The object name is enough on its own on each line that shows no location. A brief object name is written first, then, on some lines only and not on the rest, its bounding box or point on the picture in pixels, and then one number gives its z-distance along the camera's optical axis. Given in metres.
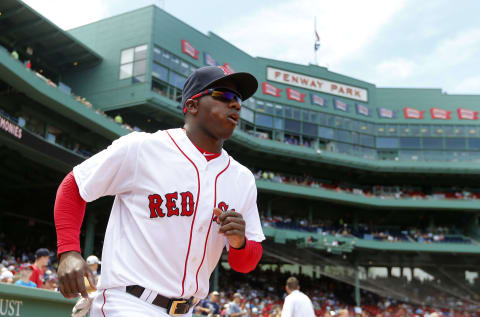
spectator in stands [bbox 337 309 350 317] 8.97
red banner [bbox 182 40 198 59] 33.81
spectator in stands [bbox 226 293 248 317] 11.57
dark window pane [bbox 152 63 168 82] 31.61
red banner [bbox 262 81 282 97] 39.34
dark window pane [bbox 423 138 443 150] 42.16
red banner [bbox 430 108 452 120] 43.19
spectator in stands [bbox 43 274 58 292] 8.18
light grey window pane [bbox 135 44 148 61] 31.64
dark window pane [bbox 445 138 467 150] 42.09
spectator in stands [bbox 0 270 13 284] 8.52
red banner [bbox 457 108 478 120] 43.09
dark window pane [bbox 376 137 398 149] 41.94
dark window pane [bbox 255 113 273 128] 38.56
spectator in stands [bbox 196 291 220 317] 12.29
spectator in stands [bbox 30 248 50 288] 7.21
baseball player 2.40
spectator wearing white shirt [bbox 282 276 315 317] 7.33
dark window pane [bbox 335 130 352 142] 41.09
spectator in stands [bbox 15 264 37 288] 6.74
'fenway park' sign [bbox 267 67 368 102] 40.62
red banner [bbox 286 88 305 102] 40.59
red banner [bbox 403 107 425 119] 43.06
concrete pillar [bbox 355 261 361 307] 34.62
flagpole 45.98
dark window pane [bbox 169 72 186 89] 32.91
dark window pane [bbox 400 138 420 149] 41.91
